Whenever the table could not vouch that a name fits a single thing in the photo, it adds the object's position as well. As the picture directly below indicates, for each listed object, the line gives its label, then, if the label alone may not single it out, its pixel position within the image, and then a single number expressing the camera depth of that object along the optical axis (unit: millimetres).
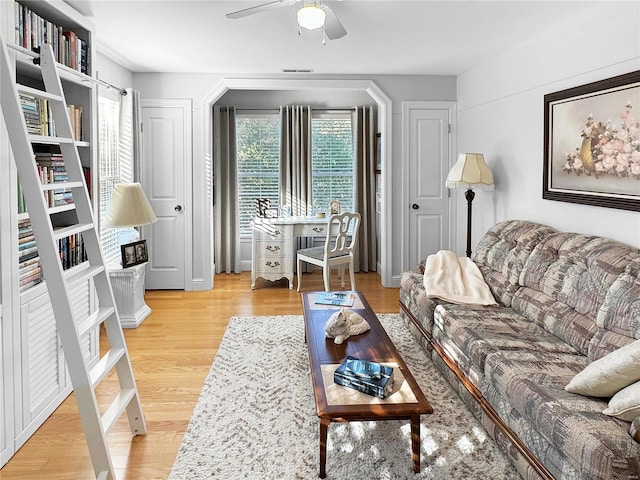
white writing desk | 6402
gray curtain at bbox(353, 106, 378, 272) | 7203
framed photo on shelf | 4820
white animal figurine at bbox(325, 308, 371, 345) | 3211
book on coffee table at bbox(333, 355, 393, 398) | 2418
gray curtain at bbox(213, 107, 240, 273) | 7160
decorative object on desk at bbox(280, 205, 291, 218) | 7031
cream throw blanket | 3875
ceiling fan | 2980
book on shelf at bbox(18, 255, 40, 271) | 2764
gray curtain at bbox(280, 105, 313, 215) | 7180
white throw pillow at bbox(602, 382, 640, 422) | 1979
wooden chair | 5855
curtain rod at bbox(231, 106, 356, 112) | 7270
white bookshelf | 2576
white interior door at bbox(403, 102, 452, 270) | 6320
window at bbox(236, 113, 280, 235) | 7324
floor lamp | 4969
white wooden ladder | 2189
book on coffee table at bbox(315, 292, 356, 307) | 4023
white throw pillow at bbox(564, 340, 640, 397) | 2062
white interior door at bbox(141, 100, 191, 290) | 6125
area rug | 2453
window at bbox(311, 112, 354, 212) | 7348
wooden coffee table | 2287
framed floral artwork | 3254
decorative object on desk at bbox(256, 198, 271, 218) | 6758
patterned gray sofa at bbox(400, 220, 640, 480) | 1993
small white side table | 4820
